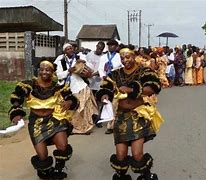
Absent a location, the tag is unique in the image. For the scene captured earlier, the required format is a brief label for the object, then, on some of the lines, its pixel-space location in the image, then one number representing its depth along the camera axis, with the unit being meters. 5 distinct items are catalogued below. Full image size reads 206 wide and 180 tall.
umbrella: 15.94
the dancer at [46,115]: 3.30
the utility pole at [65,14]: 17.56
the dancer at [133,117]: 3.07
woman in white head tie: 4.92
